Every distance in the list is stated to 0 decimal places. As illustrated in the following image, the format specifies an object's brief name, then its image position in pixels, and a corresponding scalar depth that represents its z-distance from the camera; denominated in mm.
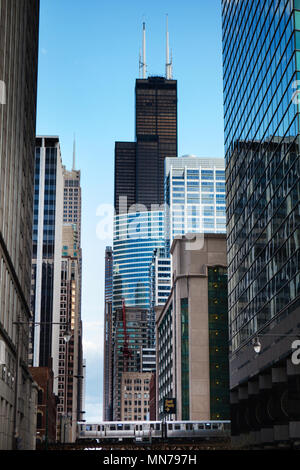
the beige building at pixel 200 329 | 172375
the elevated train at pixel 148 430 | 139625
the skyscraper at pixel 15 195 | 56594
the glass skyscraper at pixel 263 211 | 71875
